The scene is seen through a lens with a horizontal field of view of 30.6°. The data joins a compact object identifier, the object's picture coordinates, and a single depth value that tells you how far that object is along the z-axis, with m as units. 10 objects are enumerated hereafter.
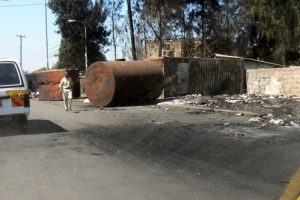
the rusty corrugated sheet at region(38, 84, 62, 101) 36.50
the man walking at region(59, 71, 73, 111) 23.02
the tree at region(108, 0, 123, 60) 55.62
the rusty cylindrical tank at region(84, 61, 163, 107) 25.58
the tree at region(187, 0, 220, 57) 54.77
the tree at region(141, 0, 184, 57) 49.50
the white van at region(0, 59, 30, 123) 13.66
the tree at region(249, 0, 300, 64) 34.81
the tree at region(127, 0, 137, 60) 39.48
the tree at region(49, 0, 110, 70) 64.41
